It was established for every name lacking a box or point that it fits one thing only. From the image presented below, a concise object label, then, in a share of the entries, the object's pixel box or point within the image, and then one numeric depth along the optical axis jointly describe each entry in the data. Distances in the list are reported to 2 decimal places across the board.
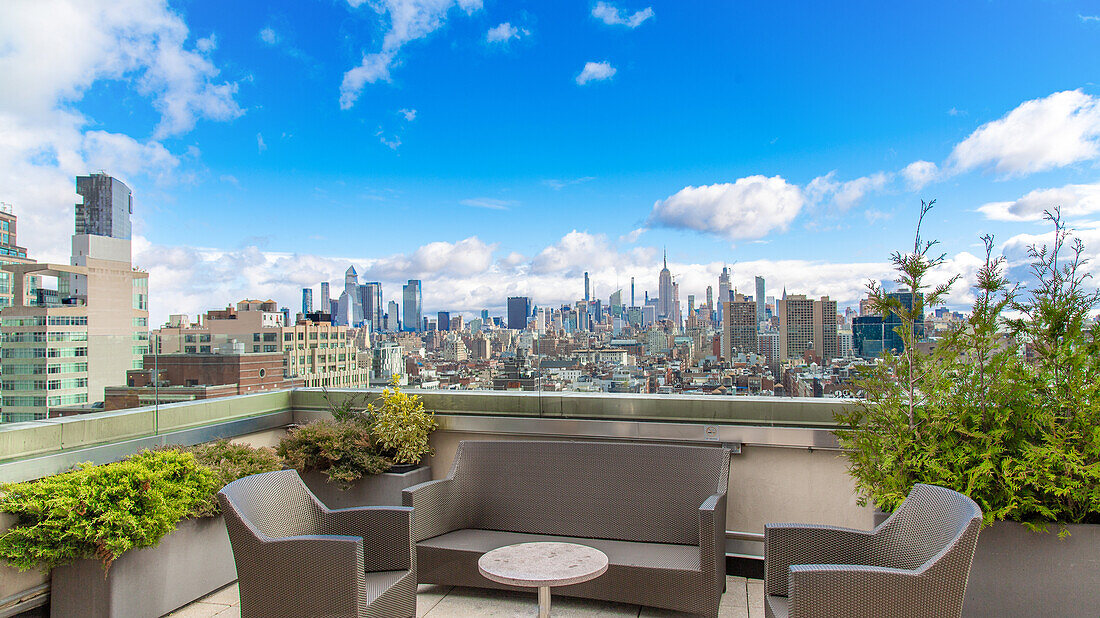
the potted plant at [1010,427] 2.43
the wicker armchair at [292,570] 2.35
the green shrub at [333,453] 3.93
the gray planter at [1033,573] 2.40
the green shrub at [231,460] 3.34
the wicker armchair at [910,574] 1.89
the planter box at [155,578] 2.73
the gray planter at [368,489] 4.00
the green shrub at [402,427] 4.14
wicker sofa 2.92
